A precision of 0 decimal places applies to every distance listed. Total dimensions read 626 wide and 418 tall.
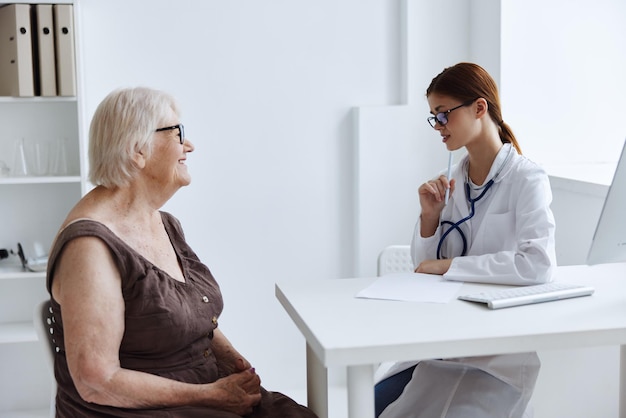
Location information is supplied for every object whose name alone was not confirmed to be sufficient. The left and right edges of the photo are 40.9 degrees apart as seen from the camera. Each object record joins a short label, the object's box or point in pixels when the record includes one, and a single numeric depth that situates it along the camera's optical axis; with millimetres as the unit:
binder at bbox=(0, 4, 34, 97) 3111
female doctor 2055
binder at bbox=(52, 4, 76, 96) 3141
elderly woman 1728
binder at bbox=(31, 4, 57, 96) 3135
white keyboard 1885
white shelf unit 3406
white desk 1634
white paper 1975
